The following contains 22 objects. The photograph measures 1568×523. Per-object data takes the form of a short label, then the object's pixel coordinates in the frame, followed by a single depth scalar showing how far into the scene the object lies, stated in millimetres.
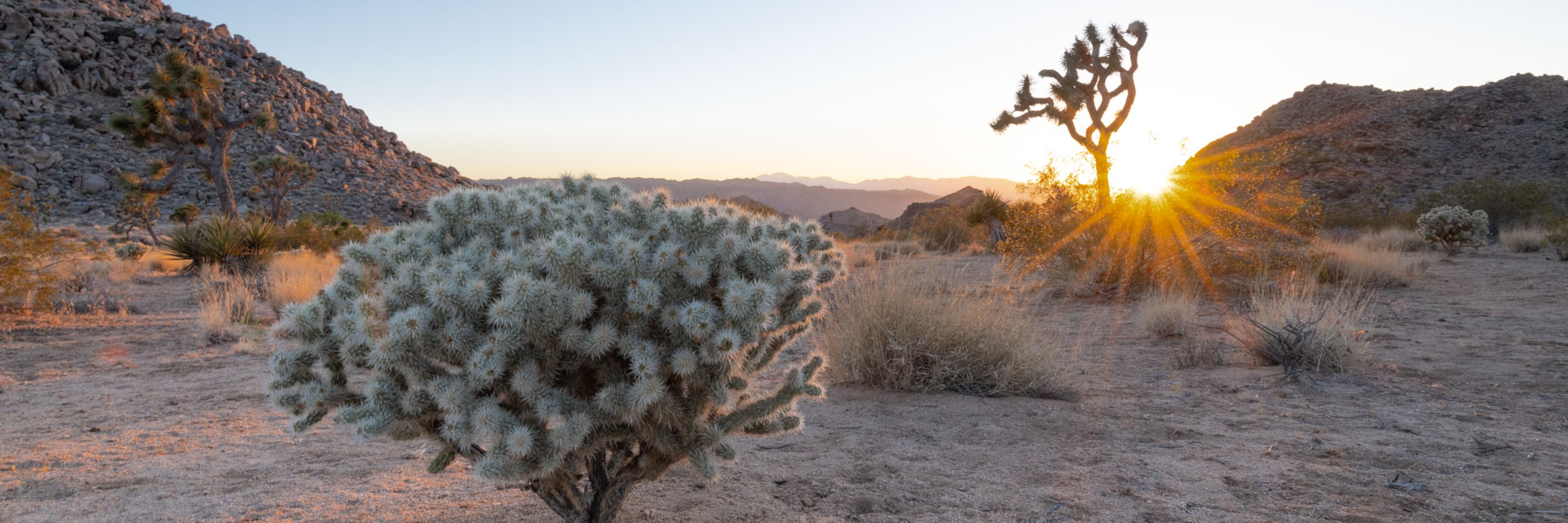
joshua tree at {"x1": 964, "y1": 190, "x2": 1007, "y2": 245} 26438
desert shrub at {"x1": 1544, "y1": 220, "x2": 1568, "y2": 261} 13930
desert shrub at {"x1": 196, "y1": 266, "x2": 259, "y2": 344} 8508
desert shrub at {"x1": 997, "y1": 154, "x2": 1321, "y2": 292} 11172
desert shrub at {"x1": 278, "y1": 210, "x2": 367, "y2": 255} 18719
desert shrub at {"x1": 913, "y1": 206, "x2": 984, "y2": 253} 23797
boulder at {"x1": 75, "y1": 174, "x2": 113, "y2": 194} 35219
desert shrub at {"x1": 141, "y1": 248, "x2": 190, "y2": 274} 15883
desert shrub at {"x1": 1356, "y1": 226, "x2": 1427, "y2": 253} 17125
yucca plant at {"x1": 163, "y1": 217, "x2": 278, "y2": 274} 13797
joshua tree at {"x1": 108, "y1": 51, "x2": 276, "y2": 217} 19922
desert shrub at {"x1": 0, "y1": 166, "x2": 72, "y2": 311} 8656
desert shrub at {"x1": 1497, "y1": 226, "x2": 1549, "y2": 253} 16312
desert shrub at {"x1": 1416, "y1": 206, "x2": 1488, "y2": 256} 16109
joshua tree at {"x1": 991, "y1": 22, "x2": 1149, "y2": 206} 22000
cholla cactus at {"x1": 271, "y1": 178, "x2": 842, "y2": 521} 2477
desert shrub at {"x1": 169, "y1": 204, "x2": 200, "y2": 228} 25328
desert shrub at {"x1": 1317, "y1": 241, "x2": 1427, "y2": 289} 11602
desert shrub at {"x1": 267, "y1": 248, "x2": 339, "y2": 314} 10258
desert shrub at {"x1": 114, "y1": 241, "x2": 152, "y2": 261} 17281
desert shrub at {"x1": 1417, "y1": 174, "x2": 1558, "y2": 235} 21641
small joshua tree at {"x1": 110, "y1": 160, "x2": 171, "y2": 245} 22625
